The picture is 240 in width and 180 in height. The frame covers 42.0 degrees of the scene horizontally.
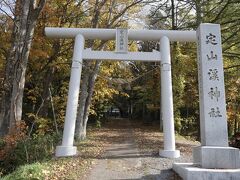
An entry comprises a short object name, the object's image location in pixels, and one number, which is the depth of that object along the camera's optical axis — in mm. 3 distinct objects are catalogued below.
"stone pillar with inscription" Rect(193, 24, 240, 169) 7172
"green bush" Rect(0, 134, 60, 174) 10195
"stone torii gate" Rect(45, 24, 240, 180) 7207
